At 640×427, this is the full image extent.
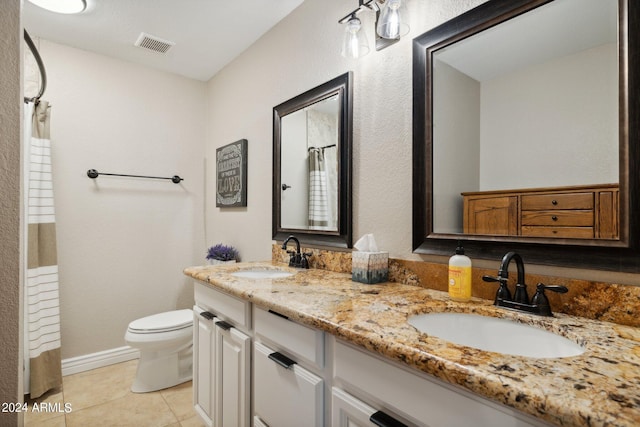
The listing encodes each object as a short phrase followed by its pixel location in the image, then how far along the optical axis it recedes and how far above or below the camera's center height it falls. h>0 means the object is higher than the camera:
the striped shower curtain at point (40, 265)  2.16 -0.33
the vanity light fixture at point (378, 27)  1.41 +0.82
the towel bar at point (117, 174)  2.60 +0.32
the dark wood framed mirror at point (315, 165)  1.72 +0.28
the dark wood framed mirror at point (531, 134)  0.91 +0.26
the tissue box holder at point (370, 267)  1.41 -0.22
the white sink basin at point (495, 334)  0.85 -0.34
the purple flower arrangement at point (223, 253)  2.64 -0.30
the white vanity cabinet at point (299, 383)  0.68 -0.48
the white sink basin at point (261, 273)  1.85 -0.33
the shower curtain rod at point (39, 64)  1.32 +0.72
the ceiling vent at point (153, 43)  2.41 +1.27
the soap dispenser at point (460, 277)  1.12 -0.21
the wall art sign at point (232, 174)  2.58 +0.33
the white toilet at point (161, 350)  2.17 -0.92
